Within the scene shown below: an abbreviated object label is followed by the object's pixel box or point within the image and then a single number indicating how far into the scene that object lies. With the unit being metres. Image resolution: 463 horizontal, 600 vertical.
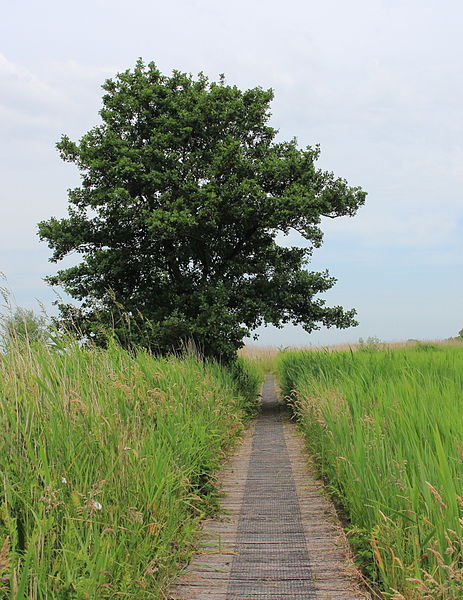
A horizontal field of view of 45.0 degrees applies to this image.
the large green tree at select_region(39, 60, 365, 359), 13.09
